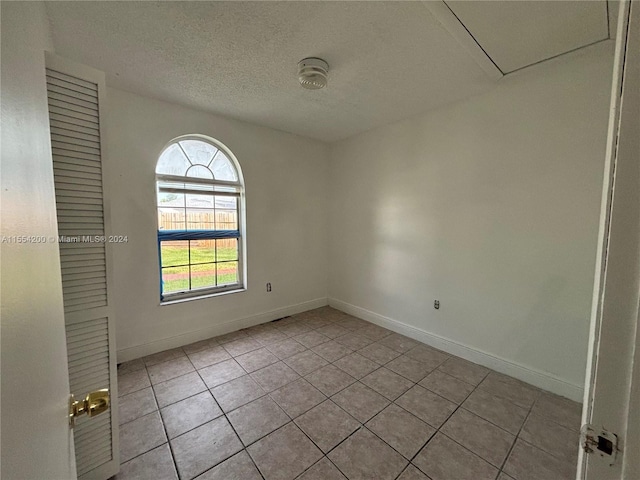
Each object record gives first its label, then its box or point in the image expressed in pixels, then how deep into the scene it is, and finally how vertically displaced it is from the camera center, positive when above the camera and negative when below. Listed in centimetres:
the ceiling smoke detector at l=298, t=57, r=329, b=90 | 187 +114
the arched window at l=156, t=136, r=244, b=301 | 273 +4
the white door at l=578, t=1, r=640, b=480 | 42 -11
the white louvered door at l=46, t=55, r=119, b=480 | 117 -12
